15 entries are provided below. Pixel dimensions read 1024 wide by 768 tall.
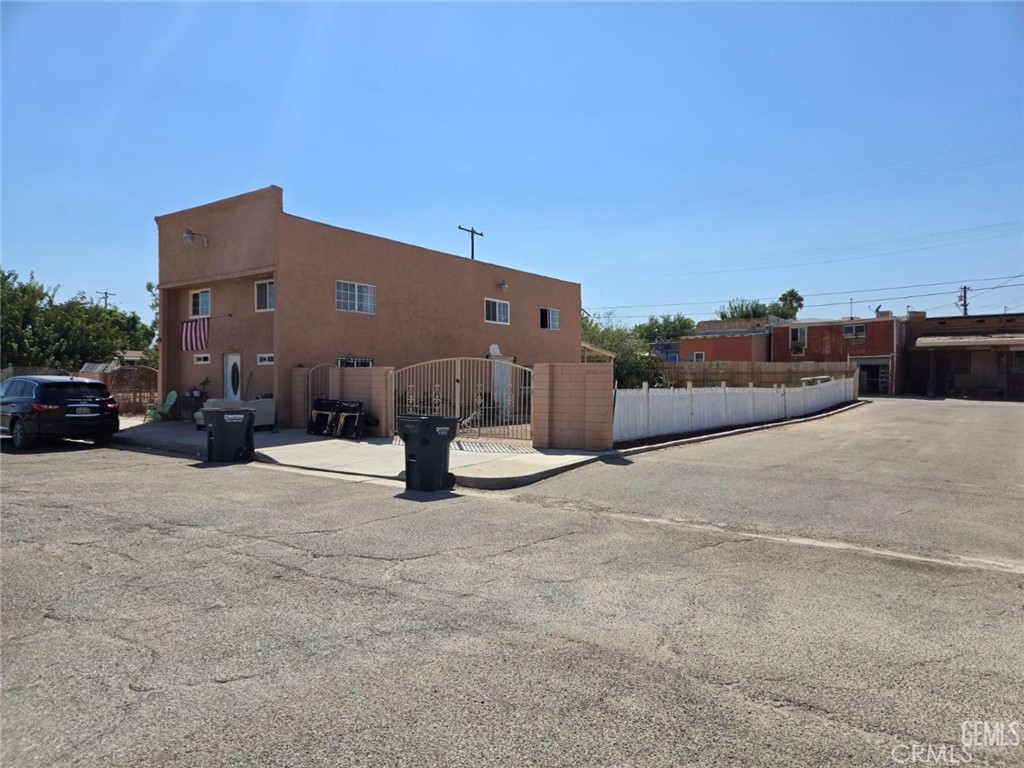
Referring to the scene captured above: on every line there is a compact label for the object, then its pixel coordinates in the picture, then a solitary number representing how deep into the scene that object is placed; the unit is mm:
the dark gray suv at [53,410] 15055
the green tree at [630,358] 32688
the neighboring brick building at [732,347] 51719
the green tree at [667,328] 88062
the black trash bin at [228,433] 13461
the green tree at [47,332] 35781
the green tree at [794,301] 83062
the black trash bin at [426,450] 10062
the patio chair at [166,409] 21484
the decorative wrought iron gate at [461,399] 16359
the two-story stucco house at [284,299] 18953
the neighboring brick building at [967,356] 42594
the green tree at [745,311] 85312
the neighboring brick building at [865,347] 45812
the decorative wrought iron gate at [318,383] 18500
